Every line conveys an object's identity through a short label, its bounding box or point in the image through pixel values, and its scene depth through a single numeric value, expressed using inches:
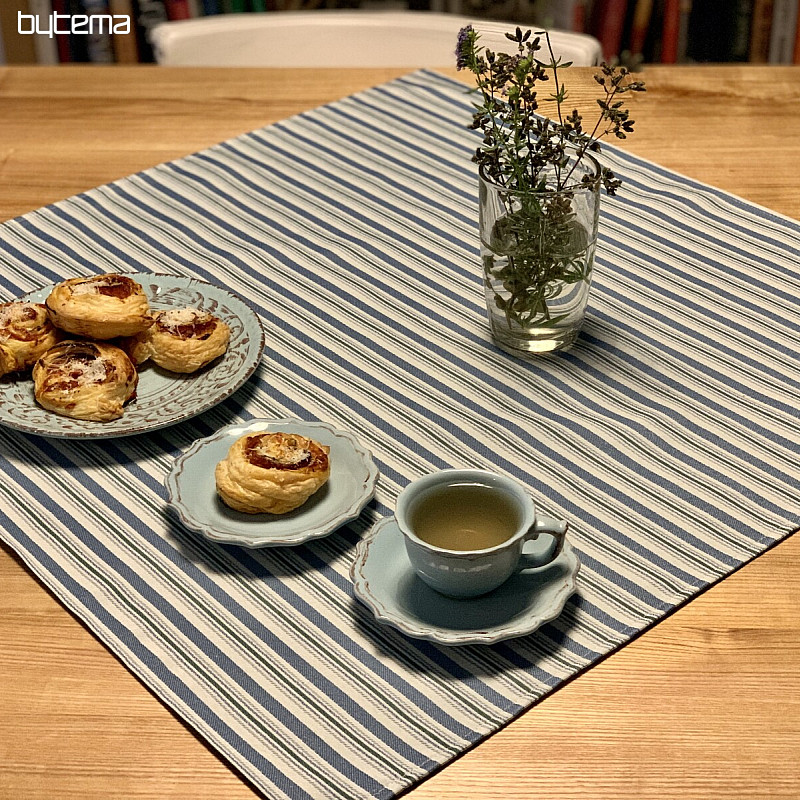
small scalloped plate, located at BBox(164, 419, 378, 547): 33.7
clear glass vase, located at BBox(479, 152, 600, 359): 40.0
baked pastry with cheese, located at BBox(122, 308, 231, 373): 40.8
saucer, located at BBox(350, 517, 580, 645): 30.1
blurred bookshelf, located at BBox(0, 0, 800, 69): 104.7
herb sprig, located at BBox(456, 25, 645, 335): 38.0
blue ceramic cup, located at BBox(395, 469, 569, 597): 29.9
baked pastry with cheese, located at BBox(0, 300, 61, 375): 40.1
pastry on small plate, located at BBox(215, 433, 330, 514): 33.7
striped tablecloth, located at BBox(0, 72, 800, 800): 29.8
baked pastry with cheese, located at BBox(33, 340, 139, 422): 38.5
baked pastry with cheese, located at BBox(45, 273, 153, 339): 39.5
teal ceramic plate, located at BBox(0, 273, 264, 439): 38.3
